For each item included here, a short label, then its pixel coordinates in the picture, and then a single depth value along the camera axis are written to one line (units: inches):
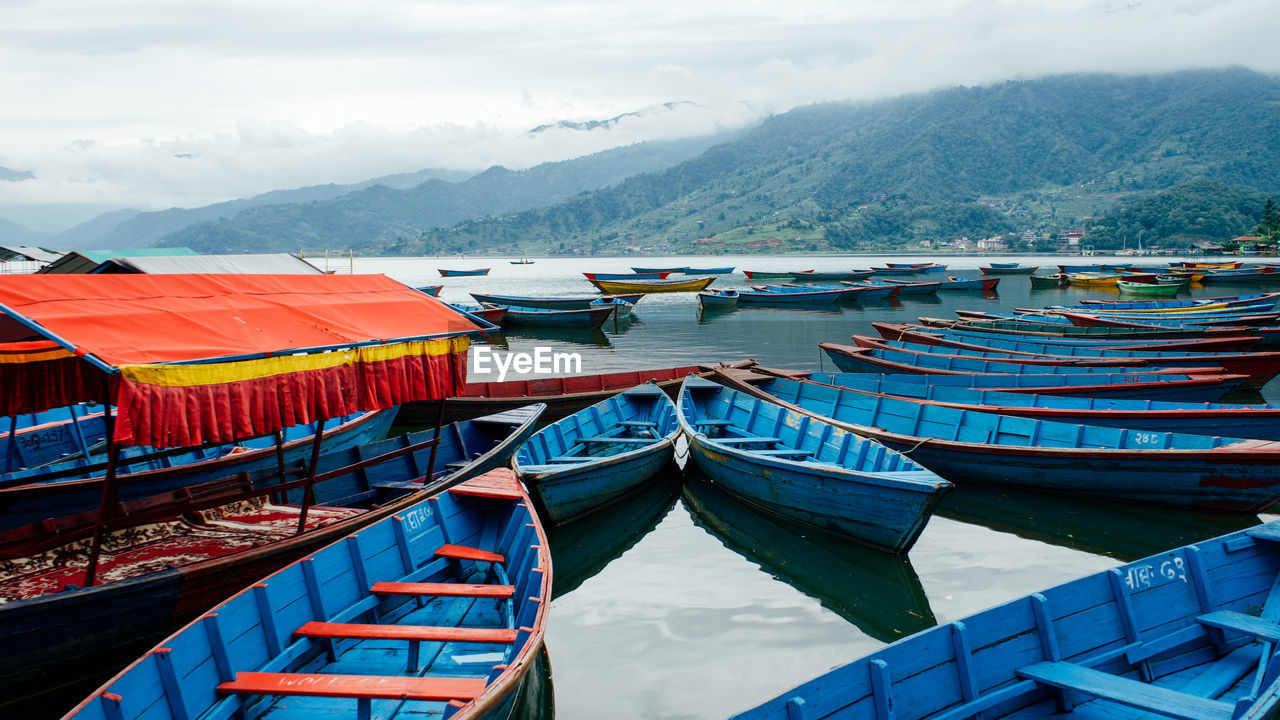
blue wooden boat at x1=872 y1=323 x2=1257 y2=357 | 754.2
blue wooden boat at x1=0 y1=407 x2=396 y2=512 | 346.9
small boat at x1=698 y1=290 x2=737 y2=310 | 1956.2
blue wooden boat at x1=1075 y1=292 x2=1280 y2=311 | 1226.0
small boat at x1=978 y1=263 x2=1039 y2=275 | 2768.2
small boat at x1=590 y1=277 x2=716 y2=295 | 2237.9
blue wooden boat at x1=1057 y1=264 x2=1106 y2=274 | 2610.7
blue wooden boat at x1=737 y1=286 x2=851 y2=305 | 1948.8
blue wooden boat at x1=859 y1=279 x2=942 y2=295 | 2113.7
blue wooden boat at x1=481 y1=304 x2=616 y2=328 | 1480.1
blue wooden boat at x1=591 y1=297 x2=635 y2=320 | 1672.0
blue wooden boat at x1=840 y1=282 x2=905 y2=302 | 2048.5
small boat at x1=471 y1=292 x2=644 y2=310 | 1608.0
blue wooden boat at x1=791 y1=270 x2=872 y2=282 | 2763.3
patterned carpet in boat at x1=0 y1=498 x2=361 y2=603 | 292.8
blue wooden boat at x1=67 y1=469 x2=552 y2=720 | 196.1
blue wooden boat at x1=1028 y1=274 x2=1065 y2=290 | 2417.6
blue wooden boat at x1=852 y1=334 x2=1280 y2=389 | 660.7
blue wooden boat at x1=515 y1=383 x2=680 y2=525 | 410.6
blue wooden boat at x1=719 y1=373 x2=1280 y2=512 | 385.7
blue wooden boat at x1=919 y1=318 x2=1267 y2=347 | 866.1
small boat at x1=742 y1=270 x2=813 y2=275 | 3063.5
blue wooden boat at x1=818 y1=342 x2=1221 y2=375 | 646.5
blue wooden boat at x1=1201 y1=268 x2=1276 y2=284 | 2165.4
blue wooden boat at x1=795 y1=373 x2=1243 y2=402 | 551.5
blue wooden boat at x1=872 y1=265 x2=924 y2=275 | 2943.4
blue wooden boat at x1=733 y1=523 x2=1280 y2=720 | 182.2
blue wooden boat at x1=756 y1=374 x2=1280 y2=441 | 447.8
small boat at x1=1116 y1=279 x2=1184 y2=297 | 1835.6
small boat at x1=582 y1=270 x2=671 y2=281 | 2380.4
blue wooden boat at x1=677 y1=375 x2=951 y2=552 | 348.5
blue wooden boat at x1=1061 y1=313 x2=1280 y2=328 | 994.7
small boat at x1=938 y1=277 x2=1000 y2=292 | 2224.4
